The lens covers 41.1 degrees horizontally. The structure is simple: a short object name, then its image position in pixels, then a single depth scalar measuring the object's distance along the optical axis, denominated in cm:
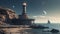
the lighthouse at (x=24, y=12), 6040
